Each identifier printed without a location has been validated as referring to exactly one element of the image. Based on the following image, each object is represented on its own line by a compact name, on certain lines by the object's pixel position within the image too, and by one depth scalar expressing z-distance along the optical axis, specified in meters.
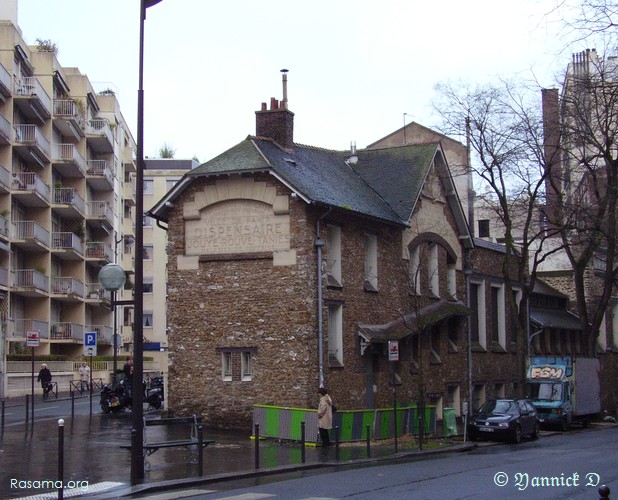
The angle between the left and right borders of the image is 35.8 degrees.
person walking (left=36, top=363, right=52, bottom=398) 43.25
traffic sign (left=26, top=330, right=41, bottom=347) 30.95
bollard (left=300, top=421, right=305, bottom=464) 20.47
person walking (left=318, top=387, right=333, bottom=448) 23.98
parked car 29.25
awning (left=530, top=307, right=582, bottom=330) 48.41
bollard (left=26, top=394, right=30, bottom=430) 27.36
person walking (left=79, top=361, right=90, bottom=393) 49.87
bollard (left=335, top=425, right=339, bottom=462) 22.25
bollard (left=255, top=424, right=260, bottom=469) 18.97
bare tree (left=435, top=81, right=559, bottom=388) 36.06
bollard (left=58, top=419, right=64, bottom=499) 13.90
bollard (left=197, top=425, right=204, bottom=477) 17.77
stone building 29.20
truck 36.00
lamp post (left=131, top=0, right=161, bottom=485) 16.86
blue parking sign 31.27
